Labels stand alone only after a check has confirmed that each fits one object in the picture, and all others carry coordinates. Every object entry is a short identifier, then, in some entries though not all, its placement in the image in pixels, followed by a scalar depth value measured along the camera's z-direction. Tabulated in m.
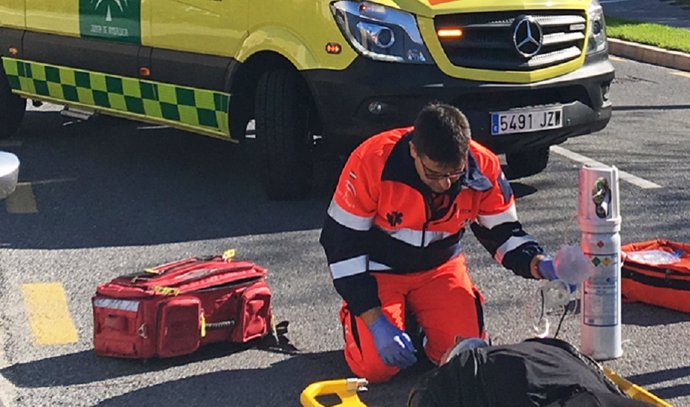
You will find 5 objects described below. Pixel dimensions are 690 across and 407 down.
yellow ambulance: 6.27
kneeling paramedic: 4.25
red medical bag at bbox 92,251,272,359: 4.51
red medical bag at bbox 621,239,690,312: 5.09
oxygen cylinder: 4.44
